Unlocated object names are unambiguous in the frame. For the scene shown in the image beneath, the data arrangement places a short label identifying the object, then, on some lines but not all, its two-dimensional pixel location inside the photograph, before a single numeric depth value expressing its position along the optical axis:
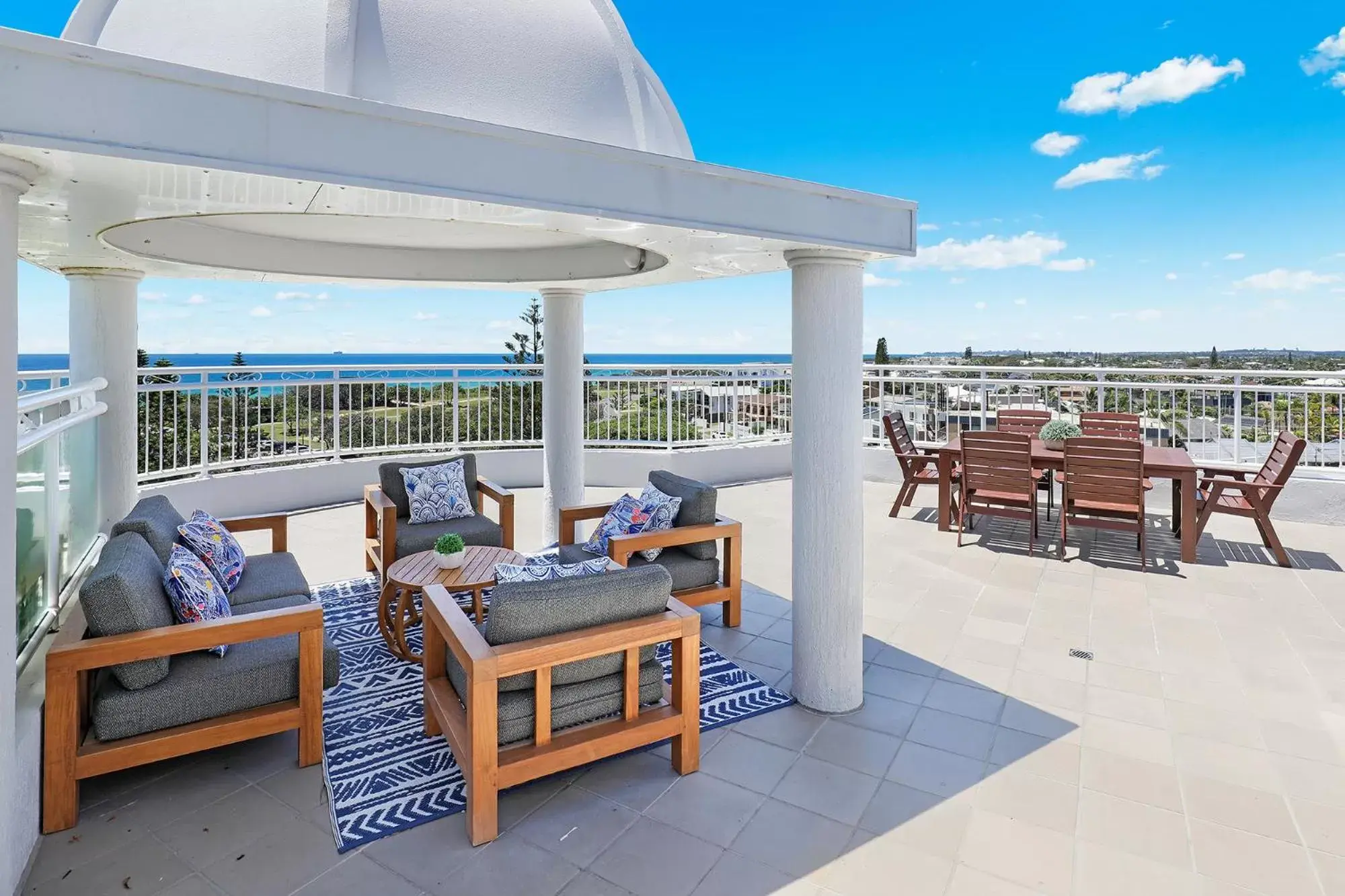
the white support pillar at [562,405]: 6.20
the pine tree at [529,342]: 20.81
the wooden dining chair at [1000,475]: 6.08
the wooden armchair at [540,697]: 2.42
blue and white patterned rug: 2.58
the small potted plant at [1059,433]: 6.60
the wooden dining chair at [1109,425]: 7.25
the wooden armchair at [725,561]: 4.22
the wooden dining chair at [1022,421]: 7.82
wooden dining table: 5.77
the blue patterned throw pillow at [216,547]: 3.74
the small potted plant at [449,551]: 4.12
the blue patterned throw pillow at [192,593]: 2.83
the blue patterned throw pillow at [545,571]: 2.91
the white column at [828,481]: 3.28
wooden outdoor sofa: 2.44
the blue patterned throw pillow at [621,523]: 4.46
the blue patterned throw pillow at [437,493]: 5.28
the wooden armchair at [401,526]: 4.82
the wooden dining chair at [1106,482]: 5.64
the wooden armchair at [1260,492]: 5.55
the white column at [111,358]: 4.93
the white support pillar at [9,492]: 1.92
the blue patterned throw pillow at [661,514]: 4.43
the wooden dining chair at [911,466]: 7.32
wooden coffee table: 3.86
